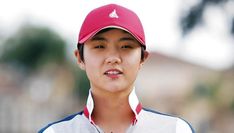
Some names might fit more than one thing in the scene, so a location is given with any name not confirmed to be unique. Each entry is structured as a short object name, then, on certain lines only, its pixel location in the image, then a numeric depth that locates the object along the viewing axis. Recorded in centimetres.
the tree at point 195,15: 1706
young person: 314
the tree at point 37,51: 4053
